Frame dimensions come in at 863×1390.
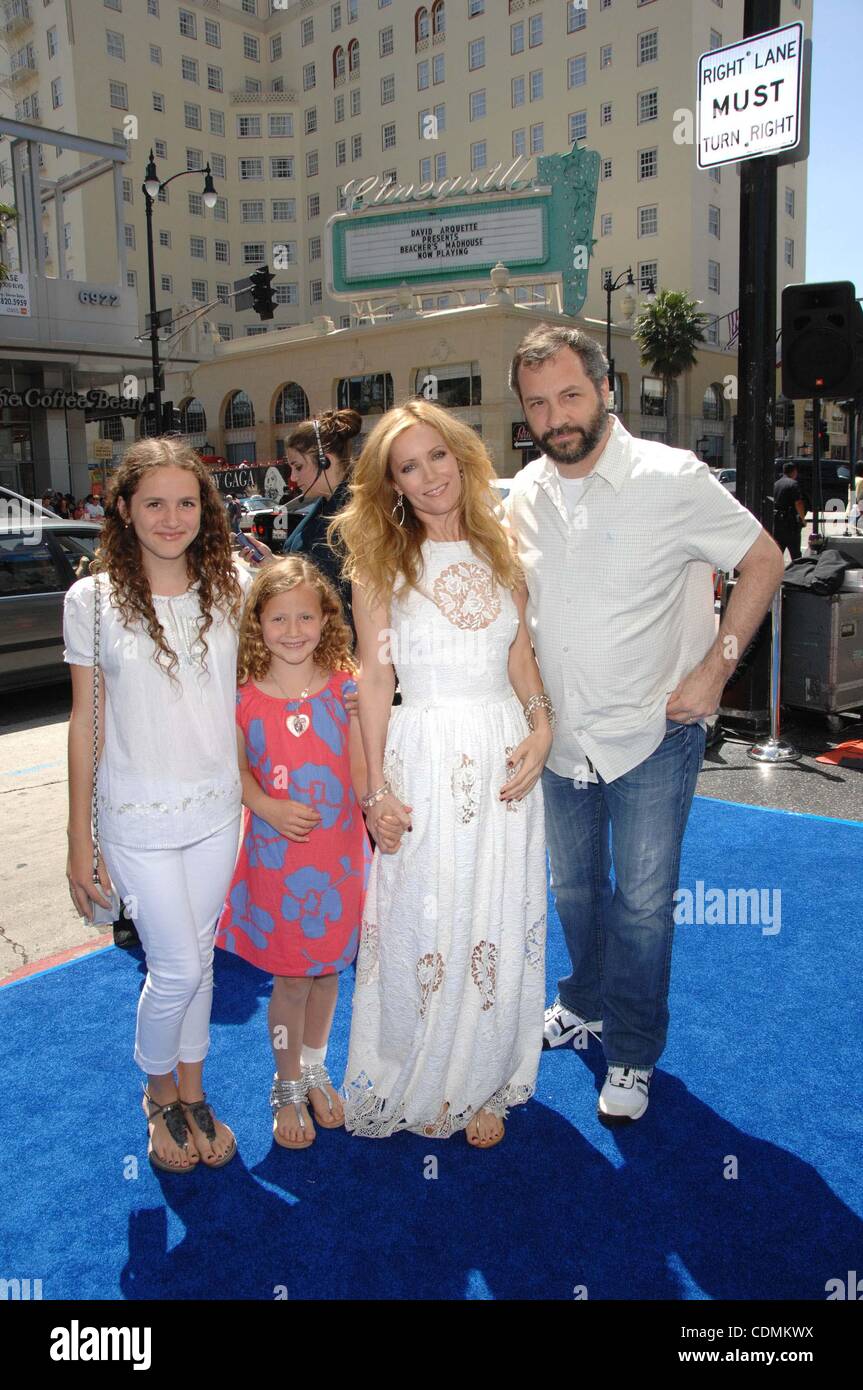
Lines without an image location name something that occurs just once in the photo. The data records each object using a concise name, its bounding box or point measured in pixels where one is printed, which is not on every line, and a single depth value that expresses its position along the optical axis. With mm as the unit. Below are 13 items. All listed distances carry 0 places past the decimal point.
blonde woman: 2676
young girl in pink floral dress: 2826
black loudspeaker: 7051
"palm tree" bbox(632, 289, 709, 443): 41031
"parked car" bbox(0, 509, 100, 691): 8516
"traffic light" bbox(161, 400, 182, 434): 18717
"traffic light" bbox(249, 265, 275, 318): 19109
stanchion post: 6863
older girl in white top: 2566
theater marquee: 31406
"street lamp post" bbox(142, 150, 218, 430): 20062
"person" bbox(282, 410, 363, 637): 4000
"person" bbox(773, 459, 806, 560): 15109
